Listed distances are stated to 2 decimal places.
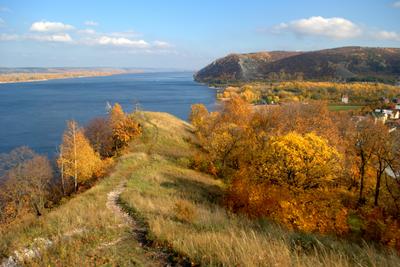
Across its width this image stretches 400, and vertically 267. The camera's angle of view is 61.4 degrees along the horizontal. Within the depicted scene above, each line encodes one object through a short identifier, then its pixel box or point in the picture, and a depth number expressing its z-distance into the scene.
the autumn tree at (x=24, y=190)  31.09
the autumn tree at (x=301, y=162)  24.25
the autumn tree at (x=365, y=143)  28.59
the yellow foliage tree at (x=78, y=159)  33.25
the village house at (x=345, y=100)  117.75
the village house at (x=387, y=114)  78.81
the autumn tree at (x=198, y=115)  62.04
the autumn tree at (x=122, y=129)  43.56
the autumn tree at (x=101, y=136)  45.06
